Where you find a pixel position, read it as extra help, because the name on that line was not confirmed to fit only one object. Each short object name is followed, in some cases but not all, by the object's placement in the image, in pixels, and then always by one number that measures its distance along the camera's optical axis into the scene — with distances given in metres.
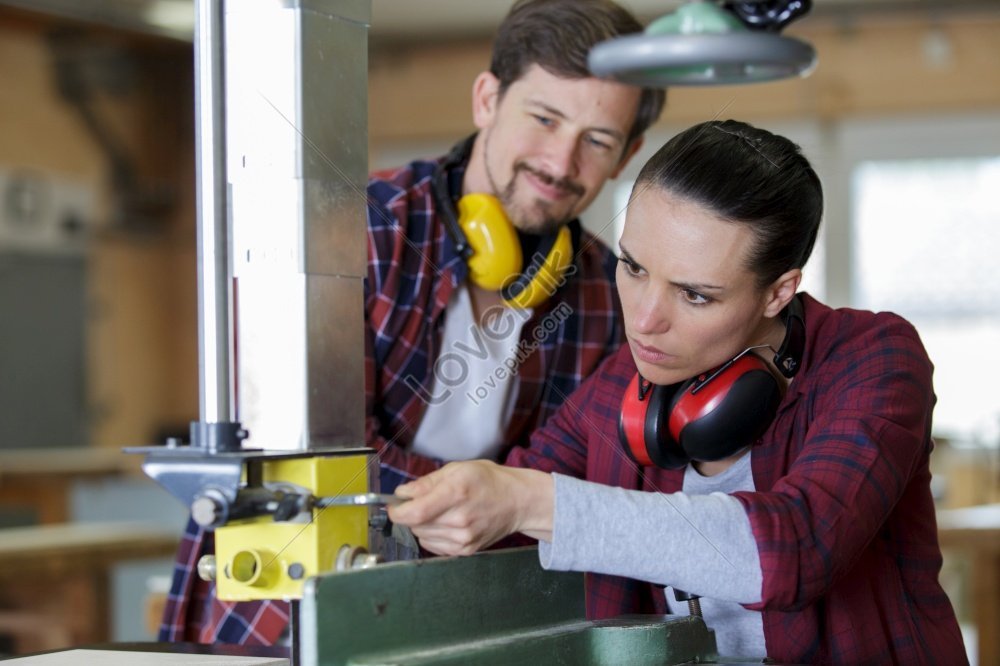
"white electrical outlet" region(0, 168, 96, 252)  5.84
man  2.12
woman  1.69
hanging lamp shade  1.57
